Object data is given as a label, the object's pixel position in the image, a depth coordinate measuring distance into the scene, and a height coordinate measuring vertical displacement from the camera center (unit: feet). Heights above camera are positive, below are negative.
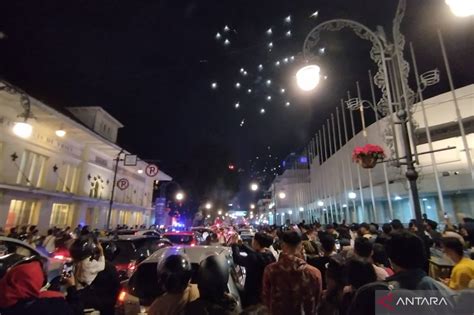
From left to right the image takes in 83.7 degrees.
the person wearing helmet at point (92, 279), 12.59 -2.64
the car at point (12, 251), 19.39 -2.25
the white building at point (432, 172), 67.31 +15.56
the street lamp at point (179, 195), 107.34 +11.24
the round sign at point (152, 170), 75.77 +15.02
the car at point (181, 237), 41.88 -2.06
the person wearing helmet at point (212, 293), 7.48 -1.95
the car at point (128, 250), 23.17 -2.46
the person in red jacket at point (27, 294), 7.27 -1.98
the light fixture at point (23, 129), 30.48 +10.59
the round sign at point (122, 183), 73.10 +10.84
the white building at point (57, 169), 47.91 +12.24
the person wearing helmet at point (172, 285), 8.20 -1.88
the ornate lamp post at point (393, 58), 18.70 +13.54
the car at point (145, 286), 13.98 -3.28
